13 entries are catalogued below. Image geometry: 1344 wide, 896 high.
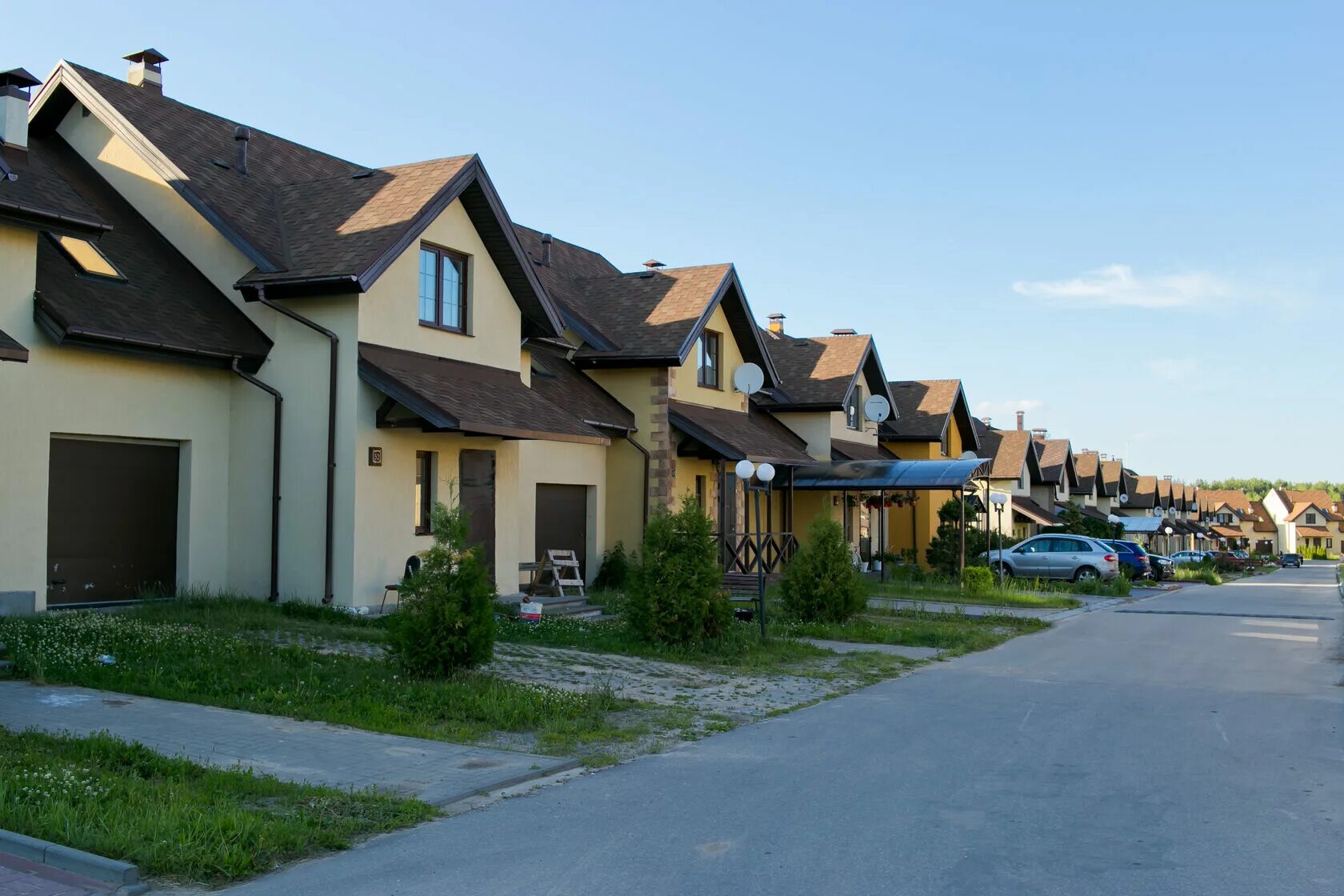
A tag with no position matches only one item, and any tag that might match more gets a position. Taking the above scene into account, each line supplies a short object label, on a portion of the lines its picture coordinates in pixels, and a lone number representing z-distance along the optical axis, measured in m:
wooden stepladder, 19.89
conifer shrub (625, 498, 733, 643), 14.09
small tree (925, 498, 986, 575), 32.25
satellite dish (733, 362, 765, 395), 25.81
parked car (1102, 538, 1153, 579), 37.31
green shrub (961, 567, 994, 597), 26.09
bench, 20.91
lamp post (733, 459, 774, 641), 15.73
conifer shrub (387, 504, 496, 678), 10.70
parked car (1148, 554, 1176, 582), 39.25
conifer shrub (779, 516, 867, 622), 18.03
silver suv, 32.47
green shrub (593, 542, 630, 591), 22.66
